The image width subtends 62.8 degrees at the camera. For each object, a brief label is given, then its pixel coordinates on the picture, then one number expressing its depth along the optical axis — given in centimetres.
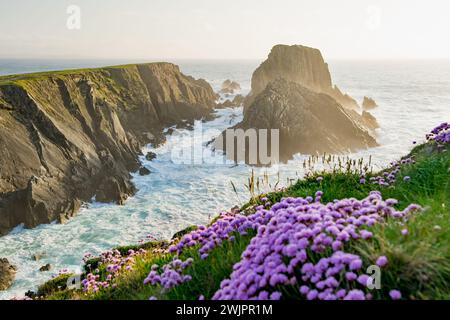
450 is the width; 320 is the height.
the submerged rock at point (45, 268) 2039
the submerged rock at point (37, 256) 2169
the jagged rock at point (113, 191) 3025
